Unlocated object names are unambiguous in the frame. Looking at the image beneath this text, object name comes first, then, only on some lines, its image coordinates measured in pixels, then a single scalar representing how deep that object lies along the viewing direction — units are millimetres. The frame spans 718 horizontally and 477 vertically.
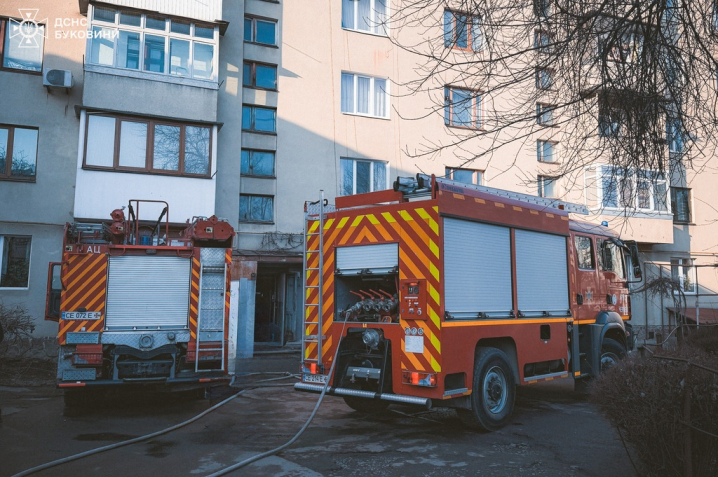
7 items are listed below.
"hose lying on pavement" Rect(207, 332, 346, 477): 5409
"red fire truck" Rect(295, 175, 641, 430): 6883
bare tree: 5867
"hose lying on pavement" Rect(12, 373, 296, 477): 5447
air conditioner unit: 15547
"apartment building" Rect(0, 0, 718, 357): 15578
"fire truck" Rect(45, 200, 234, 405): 8773
